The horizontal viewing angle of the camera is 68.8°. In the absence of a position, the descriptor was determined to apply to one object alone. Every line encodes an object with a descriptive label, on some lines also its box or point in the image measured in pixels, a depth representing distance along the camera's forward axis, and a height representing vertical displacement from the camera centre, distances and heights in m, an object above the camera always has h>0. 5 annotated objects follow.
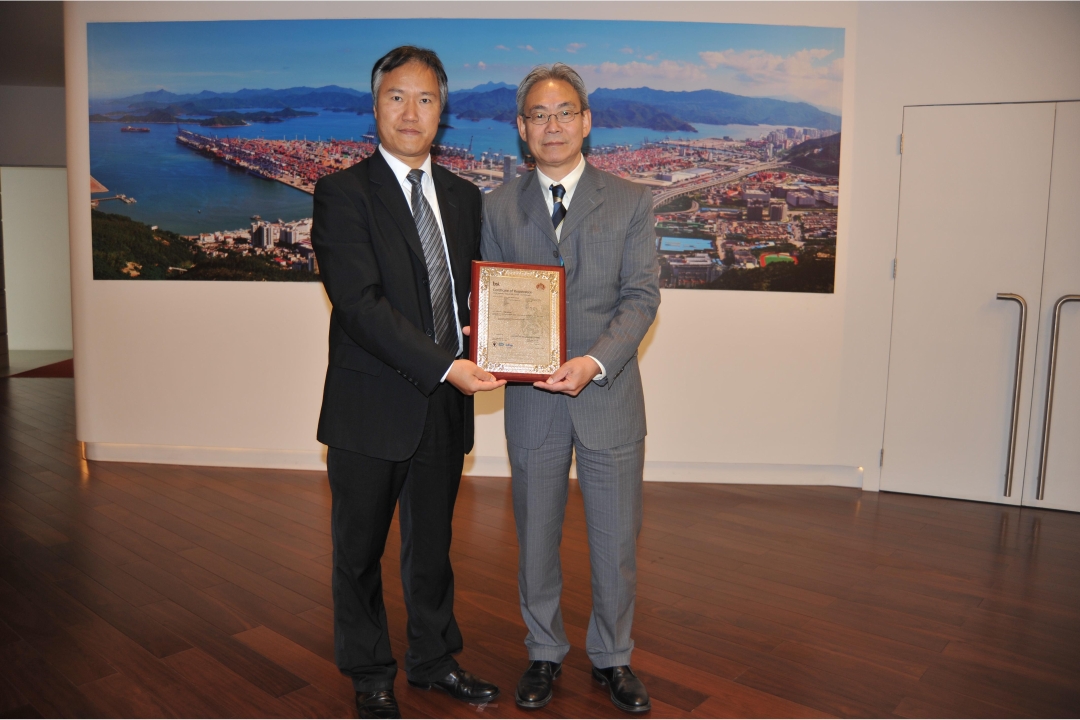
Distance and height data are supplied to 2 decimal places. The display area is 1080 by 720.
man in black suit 2.12 -0.26
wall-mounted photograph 4.66 +0.87
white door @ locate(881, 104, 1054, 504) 4.32 +0.00
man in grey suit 2.25 -0.32
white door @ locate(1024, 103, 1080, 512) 4.23 -0.25
